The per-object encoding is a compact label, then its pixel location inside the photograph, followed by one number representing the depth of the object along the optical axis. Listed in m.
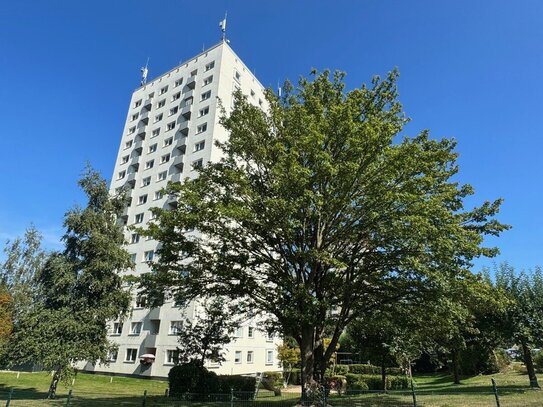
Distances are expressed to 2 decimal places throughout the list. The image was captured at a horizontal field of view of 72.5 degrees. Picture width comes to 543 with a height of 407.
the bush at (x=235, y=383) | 23.53
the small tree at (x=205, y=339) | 23.94
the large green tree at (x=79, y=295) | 23.81
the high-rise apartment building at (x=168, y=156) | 39.94
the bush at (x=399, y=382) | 31.23
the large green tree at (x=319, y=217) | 14.47
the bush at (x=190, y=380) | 22.19
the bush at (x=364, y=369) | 42.75
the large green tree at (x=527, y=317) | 23.11
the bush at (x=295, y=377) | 38.27
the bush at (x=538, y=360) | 31.80
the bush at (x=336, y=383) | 29.39
